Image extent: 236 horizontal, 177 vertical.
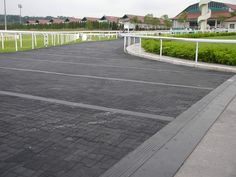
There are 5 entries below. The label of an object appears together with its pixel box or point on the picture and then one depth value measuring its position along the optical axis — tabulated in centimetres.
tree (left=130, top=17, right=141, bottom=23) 6909
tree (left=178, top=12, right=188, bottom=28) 7348
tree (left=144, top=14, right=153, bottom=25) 7212
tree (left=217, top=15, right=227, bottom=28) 7112
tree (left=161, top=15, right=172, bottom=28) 8038
